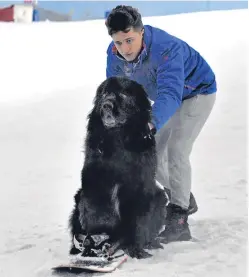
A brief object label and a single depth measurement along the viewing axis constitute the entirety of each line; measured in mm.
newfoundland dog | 4812
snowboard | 4832
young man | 5000
